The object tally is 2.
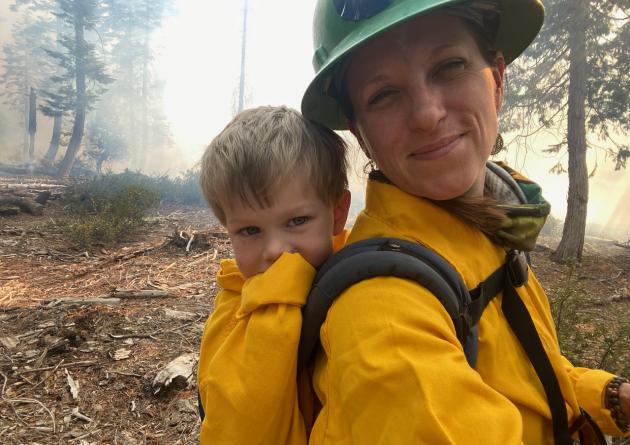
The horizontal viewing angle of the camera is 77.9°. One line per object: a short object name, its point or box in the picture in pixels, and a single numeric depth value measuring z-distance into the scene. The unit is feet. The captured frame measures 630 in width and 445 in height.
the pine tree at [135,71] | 114.73
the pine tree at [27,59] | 136.67
